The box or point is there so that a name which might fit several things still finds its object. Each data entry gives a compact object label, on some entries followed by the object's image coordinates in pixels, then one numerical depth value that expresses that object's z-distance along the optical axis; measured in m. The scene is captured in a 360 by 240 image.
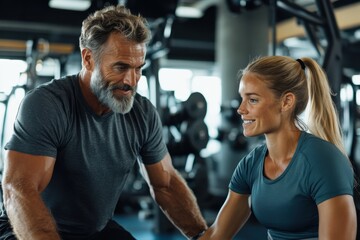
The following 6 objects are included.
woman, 1.55
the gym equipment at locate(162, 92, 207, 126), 4.38
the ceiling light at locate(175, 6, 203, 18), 8.74
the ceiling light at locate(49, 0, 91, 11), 7.96
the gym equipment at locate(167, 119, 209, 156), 4.35
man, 1.73
